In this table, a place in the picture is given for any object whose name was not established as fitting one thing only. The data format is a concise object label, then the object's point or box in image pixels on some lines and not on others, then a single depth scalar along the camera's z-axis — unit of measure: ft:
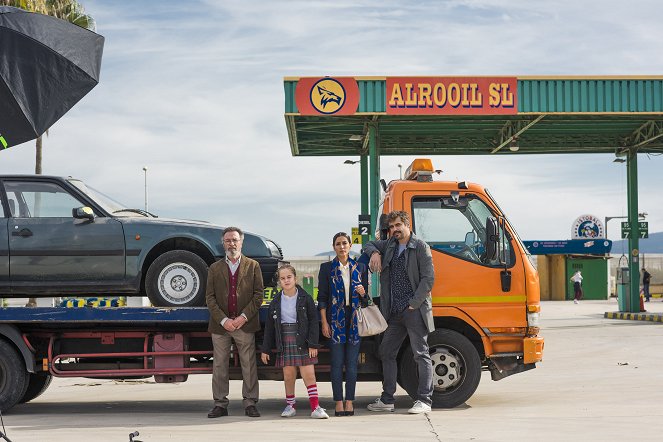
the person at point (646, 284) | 141.85
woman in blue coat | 31.32
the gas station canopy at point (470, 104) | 75.10
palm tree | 106.26
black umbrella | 24.88
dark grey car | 32.63
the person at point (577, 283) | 137.51
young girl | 31.17
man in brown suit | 31.45
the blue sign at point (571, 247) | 148.46
